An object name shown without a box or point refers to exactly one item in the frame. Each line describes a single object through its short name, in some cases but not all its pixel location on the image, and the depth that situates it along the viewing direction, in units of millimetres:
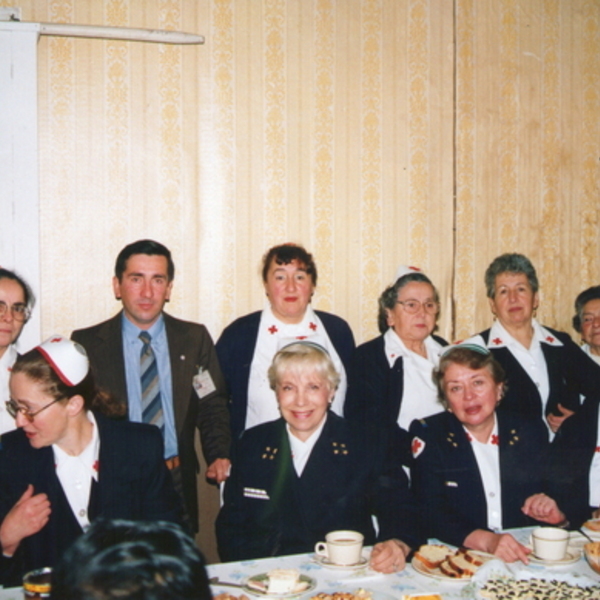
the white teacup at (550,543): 1915
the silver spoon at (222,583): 1808
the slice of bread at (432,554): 1896
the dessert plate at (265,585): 1743
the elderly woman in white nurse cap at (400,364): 3305
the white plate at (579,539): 2064
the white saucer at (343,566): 1894
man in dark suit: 3121
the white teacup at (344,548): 1899
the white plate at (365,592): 1729
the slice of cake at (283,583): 1752
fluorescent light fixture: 3688
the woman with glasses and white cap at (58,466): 2039
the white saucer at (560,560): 1916
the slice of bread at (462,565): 1839
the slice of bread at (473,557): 1876
